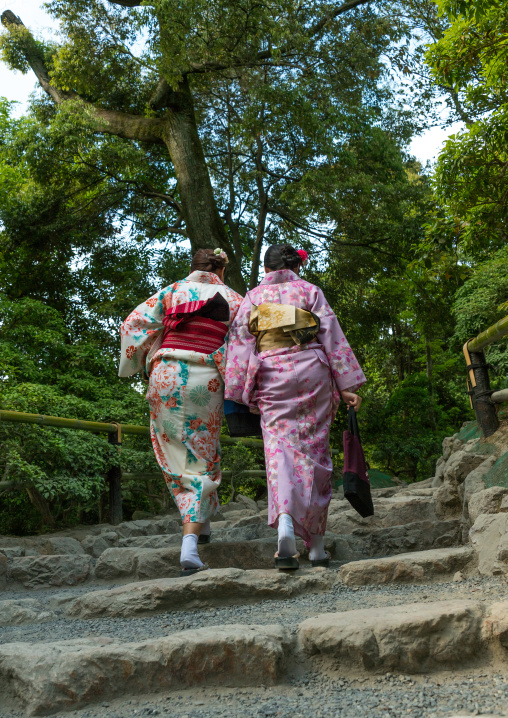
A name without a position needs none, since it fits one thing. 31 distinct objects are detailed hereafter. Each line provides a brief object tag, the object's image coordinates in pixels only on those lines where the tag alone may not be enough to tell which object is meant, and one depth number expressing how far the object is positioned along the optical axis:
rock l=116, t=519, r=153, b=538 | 4.59
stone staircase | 1.45
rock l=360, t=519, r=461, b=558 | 3.13
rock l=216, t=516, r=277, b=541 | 3.75
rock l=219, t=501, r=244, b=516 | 6.02
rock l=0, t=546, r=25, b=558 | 3.53
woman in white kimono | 3.12
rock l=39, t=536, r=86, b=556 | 3.99
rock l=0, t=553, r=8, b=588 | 3.25
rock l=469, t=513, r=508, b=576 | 2.21
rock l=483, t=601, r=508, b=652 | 1.54
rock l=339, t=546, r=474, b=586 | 2.39
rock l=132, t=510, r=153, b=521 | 5.87
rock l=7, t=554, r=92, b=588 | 3.28
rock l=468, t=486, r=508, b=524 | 2.74
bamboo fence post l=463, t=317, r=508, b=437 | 3.92
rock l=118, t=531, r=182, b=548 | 3.70
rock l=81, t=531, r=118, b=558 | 4.05
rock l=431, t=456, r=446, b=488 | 4.95
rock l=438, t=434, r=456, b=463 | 4.96
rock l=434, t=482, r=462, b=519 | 3.74
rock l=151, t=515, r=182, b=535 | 4.85
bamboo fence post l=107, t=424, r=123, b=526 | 4.88
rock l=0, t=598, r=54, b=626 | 2.35
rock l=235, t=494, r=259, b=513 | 6.55
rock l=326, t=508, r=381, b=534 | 4.01
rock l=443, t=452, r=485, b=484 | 3.69
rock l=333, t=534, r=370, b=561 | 3.27
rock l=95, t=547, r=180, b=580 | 3.00
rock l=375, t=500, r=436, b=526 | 4.03
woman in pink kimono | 2.88
